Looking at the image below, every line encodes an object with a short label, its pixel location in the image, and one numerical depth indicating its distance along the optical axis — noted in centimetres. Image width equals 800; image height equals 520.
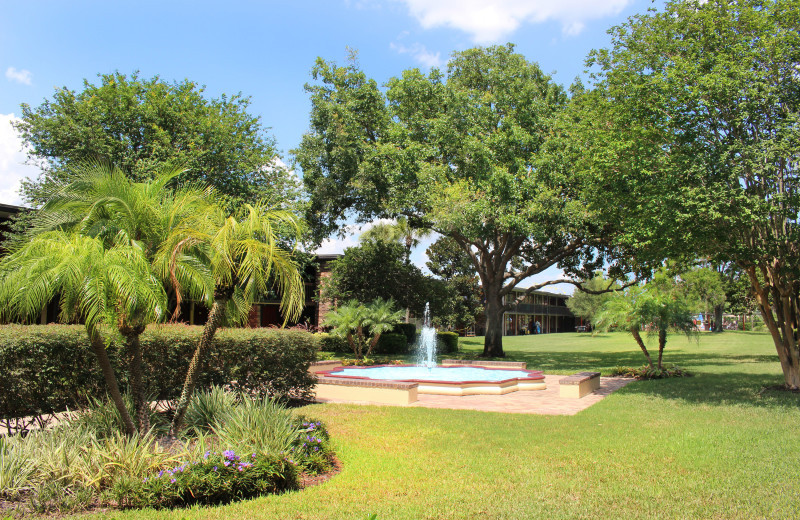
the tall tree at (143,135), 2019
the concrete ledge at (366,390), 1198
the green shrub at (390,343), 2956
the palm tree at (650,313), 1609
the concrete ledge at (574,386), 1323
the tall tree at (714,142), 1108
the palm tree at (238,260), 662
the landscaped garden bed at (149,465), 523
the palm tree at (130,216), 679
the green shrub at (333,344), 2933
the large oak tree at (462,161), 2031
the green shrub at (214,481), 523
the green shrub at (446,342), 3251
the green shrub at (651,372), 1744
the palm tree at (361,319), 2052
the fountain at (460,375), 1382
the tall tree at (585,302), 6569
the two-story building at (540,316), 6896
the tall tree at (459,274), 4200
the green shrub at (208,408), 762
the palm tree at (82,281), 566
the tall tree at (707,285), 4225
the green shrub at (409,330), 3238
